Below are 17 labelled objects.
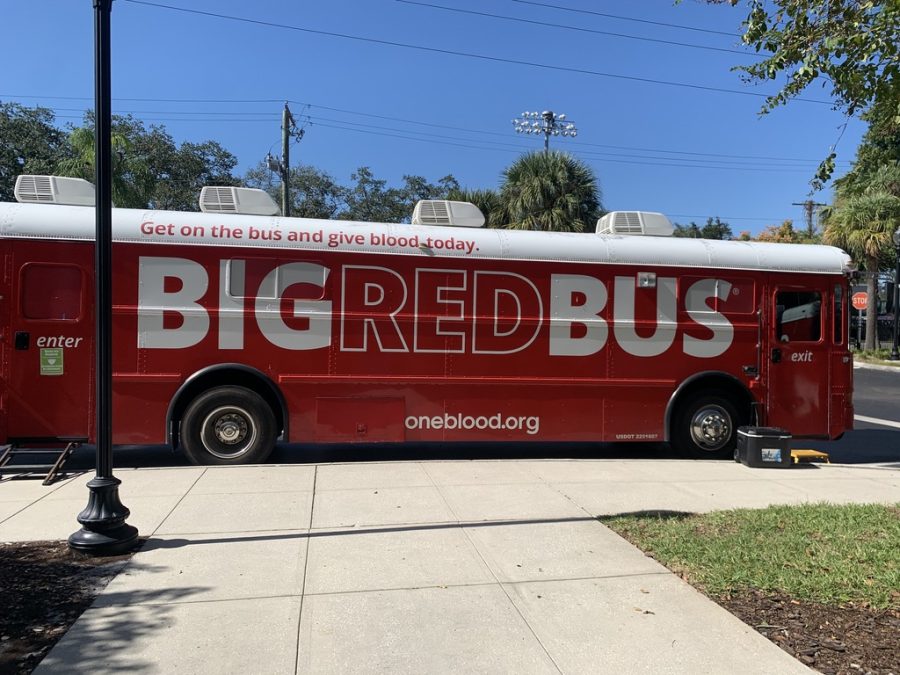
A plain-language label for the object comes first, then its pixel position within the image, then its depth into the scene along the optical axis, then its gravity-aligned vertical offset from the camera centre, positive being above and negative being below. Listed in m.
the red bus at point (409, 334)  7.09 +0.05
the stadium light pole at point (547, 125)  39.06 +13.24
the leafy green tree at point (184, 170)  35.34 +9.72
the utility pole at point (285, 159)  26.77 +8.12
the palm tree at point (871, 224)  27.97 +5.27
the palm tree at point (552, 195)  22.22 +5.09
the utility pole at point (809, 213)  50.12 +10.56
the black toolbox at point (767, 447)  7.82 -1.30
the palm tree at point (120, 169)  19.31 +5.34
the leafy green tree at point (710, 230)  83.99 +15.26
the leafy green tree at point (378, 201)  45.12 +9.70
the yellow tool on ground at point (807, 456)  8.41 -1.51
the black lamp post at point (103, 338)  4.68 -0.02
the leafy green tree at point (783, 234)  51.36 +9.16
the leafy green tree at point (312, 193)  43.75 +10.07
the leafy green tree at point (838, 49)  5.04 +2.42
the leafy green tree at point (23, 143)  31.53 +9.71
